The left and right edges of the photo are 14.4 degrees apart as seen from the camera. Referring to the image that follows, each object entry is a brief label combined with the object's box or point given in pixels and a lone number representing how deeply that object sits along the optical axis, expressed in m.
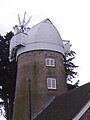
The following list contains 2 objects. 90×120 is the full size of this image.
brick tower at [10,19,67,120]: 36.13
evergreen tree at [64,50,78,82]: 45.14
